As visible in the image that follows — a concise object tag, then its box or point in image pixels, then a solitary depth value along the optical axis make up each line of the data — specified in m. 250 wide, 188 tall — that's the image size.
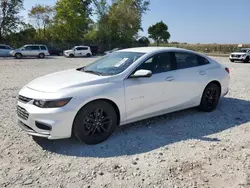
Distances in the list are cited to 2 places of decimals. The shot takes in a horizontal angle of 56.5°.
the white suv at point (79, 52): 29.47
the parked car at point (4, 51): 25.86
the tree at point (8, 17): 32.88
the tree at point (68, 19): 37.44
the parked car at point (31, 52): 25.22
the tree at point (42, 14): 39.59
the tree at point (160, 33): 60.81
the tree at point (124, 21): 40.00
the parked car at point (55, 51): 32.57
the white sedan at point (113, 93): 3.37
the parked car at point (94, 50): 34.84
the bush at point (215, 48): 42.91
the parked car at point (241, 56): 21.88
